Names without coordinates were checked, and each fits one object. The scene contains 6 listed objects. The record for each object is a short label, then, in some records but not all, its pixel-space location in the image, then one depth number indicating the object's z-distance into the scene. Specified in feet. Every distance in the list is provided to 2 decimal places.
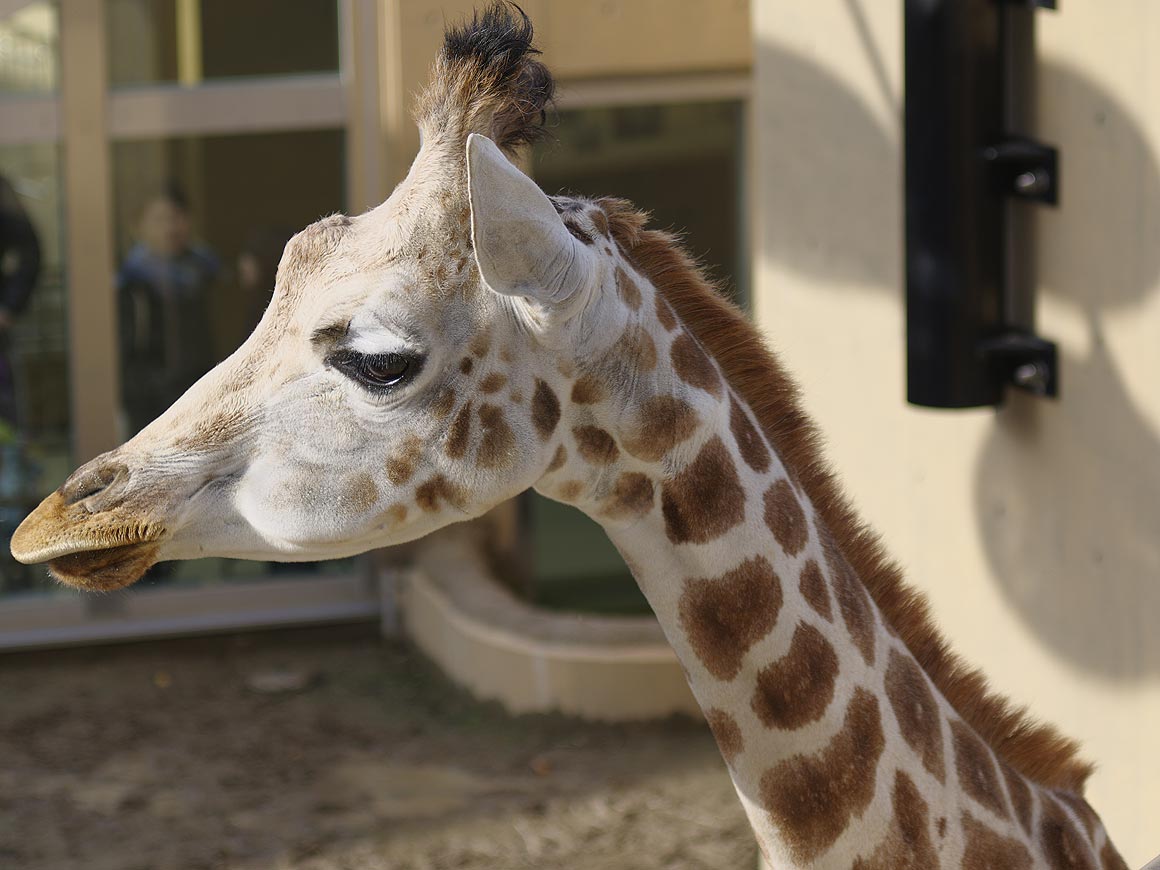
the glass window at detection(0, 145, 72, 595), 25.58
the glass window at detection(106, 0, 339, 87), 25.46
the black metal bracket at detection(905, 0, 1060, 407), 10.65
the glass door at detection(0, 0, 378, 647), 25.45
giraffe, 6.17
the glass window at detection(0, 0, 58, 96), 25.02
